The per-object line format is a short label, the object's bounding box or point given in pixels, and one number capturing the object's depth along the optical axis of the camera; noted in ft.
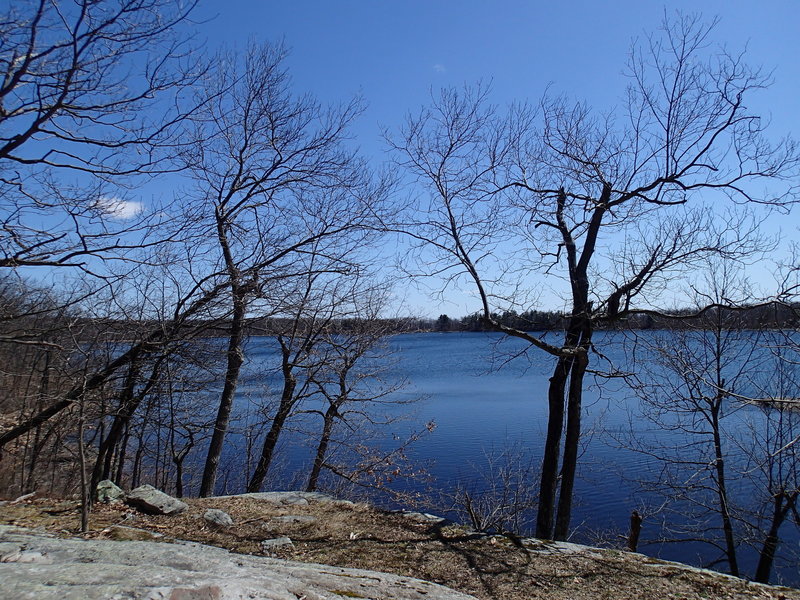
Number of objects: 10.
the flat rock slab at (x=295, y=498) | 24.75
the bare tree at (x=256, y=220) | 29.40
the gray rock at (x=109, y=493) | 22.09
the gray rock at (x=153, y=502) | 21.21
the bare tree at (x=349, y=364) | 40.34
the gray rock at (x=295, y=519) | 21.22
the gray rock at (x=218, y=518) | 20.39
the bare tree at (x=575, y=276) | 23.93
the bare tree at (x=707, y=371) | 29.91
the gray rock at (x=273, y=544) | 17.71
